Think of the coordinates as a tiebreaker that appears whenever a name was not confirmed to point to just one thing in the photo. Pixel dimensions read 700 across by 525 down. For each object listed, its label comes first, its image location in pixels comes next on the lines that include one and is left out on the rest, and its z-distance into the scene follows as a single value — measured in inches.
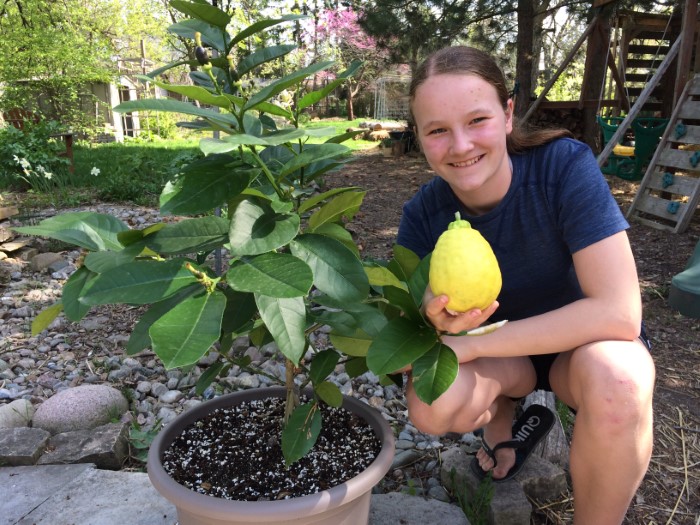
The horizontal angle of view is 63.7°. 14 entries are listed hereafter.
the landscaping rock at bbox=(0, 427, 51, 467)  78.8
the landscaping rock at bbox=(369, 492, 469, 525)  64.1
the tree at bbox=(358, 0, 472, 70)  310.3
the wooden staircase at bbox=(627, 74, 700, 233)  190.4
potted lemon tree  34.6
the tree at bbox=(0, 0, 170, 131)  431.8
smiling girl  53.5
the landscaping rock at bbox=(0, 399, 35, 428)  89.8
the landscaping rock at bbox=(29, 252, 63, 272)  169.0
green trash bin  122.4
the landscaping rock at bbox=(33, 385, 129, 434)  89.0
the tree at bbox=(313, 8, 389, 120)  860.6
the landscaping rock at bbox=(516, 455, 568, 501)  71.4
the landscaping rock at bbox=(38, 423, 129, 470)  79.0
